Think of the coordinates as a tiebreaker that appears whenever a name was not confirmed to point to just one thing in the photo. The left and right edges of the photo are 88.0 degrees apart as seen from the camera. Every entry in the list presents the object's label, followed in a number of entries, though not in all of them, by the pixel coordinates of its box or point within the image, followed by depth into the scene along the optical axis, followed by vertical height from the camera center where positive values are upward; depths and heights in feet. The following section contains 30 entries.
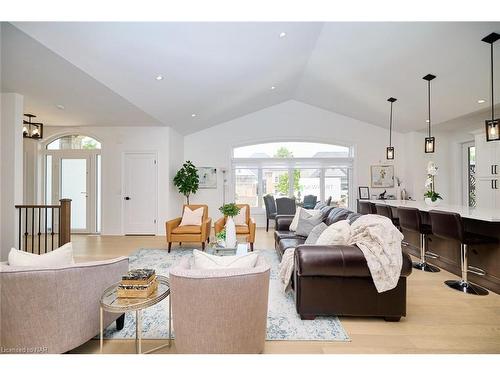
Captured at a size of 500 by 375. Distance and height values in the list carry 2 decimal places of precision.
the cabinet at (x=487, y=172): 15.62 +1.01
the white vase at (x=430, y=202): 13.00 -0.70
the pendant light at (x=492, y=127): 9.78 +2.35
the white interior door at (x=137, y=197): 20.67 -0.66
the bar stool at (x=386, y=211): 14.44 -1.32
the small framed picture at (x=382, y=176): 24.63 +1.17
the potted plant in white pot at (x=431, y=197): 12.94 -0.44
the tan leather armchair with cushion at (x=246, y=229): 15.34 -2.40
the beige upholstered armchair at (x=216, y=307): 5.10 -2.39
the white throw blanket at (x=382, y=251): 7.28 -1.80
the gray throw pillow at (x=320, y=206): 15.43 -1.06
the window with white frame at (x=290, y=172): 25.55 +1.62
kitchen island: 9.48 -2.59
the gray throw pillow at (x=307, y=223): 12.94 -1.75
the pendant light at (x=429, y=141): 14.12 +2.58
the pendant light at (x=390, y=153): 17.42 +2.38
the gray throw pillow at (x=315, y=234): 10.01 -1.83
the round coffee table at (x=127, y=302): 5.28 -2.40
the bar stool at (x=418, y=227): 11.63 -1.77
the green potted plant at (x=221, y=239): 11.76 -2.30
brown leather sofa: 7.42 -2.89
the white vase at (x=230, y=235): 11.64 -2.10
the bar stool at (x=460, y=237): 9.22 -1.79
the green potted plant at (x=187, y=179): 21.58 +0.81
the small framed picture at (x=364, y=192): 24.53 -0.35
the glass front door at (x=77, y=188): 21.02 +0.07
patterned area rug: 6.89 -3.91
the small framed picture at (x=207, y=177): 25.02 +1.13
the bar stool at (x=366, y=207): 17.15 -1.31
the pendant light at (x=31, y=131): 14.71 +3.41
